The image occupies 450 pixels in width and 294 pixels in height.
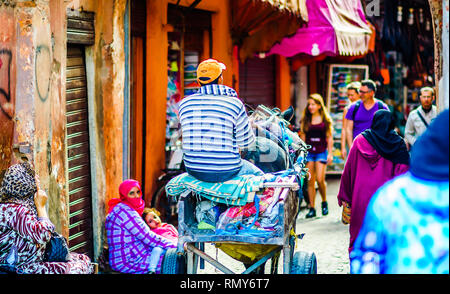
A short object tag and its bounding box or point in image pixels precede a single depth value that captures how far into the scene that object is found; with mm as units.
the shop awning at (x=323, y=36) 12891
